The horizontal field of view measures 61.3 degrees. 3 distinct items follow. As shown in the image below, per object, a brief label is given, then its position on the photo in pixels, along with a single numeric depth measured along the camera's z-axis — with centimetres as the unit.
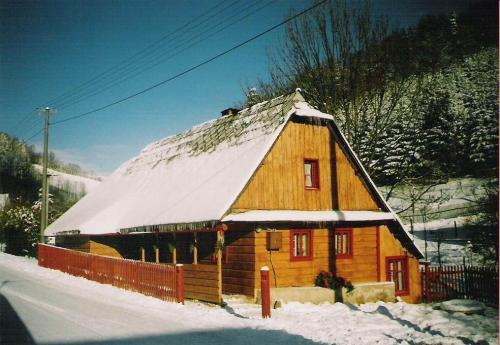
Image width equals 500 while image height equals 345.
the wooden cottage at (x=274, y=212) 1525
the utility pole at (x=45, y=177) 2967
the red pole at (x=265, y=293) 1138
